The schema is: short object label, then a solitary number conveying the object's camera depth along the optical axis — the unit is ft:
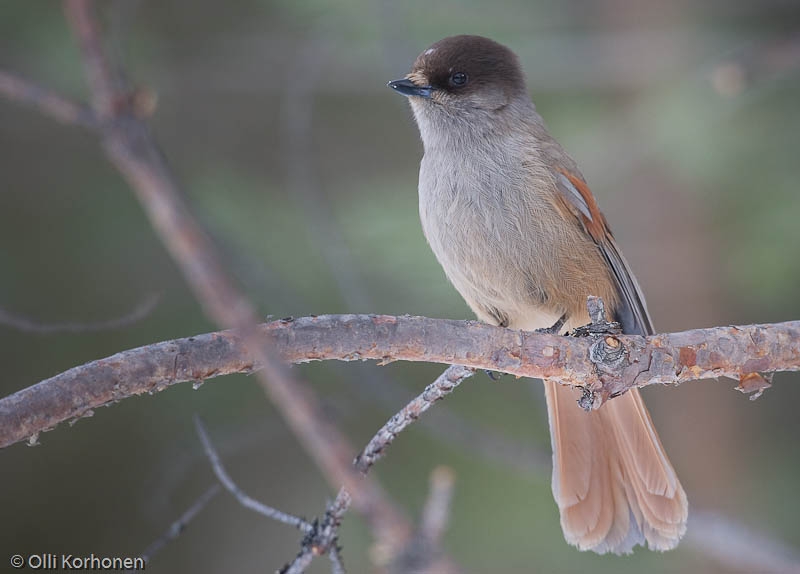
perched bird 26.40
